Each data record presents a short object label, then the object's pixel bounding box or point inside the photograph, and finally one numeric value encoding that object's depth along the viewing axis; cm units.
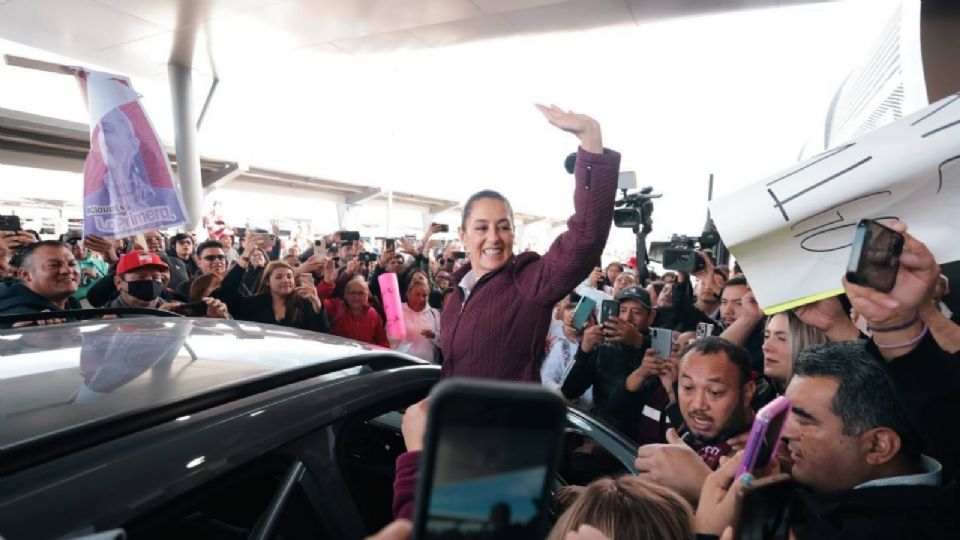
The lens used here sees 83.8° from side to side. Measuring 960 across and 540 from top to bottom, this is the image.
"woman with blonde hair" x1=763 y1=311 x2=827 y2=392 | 220
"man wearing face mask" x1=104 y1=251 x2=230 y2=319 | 357
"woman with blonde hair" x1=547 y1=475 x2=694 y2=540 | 93
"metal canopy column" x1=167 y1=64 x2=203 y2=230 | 888
